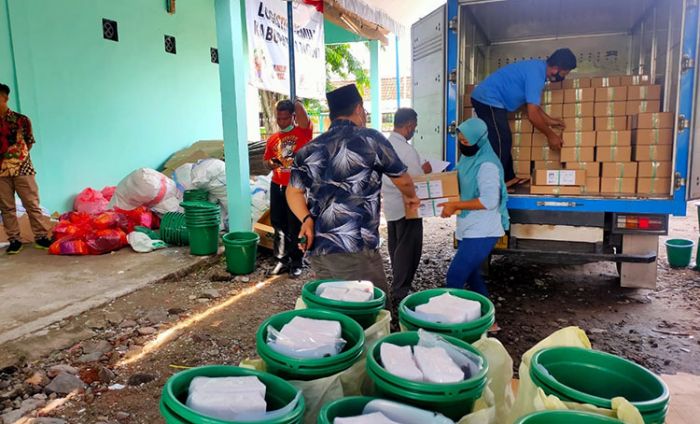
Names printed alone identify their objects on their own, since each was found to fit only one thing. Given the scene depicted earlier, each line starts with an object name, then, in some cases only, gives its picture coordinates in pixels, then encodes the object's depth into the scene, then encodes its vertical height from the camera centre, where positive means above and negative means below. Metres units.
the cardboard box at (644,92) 4.39 +0.36
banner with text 5.93 +1.28
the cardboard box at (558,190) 4.37 -0.46
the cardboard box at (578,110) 4.55 +0.24
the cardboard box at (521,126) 4.70 +0.11
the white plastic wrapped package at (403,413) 1.13 -0.62
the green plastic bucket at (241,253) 5.21 -1.11
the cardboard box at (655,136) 4.22 -0.02
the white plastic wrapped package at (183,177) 7.26 -0.43
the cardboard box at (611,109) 4.44 +0.23
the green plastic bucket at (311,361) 1.34 -0.59
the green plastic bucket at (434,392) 1.19 -0.60
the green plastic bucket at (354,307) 1.74 -0.57
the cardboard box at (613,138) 4.33 -0.03
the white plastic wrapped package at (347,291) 1.81 -0.54
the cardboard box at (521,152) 4.75 -0.14
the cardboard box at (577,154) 4.44 -0.16
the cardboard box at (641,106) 4.39 +0.24
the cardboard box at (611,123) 4.43 +0.11
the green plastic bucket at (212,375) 1.10 -0.59
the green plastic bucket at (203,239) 5.67 -1.03
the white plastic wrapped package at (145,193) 6.70 -0.60
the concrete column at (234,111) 5.59 +0.40
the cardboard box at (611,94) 4.44 +0.36
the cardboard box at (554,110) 4.63 +0.25
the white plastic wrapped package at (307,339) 1.40 -0.56
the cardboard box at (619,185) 4.32 -0.43
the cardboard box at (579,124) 4.54 +0.11
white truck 4.04 +0.54
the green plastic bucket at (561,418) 1.08 -0.60
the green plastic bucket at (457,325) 1.59 -0.59
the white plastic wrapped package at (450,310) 1.64 -0.57
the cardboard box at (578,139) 4.43 -0.02
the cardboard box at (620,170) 4.29 -0.30
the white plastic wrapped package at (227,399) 1.14 -0.58
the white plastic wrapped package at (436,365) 1.24 -0.57
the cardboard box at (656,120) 4.21 +0.11
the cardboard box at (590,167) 4.38 -0.27
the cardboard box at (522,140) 4.71 -0.02
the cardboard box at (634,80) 4.54 +0.49
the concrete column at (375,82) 11.23 +1.36
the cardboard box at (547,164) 4.67 -0.25
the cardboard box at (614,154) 4.34 -0.16
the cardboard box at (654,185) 4.21 -0.43
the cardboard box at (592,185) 4.40 -0.43
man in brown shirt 5.46 -0.27
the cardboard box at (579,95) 4.54 +0.37
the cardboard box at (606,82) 4.54 +0.48
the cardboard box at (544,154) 4.68 -0.16
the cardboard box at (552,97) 4.62 +0.37
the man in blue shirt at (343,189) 2.62 -0.24
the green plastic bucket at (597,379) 1.16 -0.62
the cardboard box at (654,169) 4.19 -0.29
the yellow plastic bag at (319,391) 1.33 -0.65
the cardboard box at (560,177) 4.38 -0.35
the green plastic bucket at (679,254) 5.47 -1.30
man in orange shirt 5.15 -0.28
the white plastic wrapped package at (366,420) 1.11 -0.61
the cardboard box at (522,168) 4.78 -0.28
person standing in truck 4.38 +0.36
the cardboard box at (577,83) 4.62 +0.48
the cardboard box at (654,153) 4.20 -0.16
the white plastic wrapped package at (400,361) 1.25 -0.57
